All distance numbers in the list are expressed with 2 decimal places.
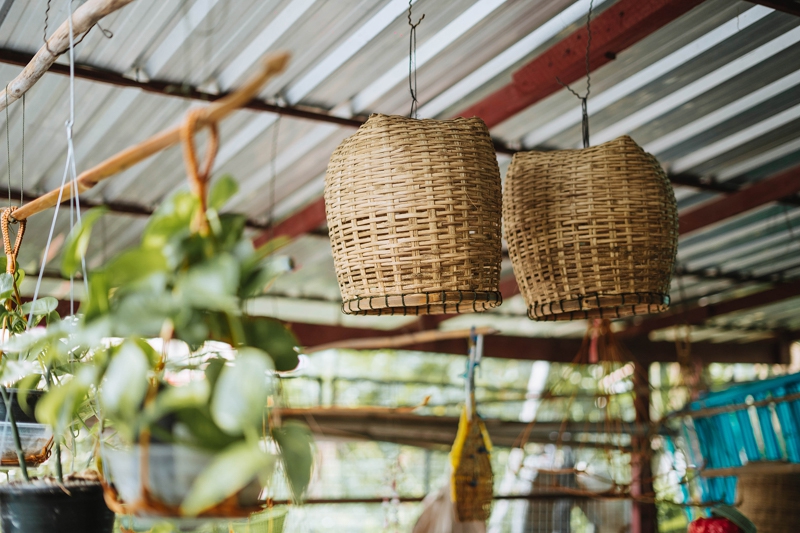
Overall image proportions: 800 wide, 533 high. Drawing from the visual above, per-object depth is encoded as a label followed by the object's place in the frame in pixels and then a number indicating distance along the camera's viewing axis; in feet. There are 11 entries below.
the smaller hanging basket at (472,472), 9.93
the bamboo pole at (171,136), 2.19
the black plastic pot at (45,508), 3.29
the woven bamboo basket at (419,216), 4.71
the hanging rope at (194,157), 2.39
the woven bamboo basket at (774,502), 11.31
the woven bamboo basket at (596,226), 5.40
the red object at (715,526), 7.30
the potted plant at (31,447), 3.30
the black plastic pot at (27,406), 4.02
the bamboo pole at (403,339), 10.70
